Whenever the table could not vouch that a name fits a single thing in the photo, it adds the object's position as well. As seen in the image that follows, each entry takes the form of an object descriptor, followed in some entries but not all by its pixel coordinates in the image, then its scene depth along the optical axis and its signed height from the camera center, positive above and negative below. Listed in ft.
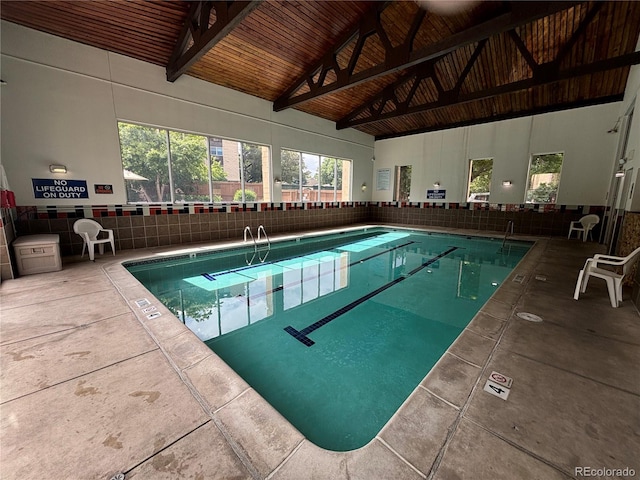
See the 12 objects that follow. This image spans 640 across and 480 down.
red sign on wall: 14.28 +0.64
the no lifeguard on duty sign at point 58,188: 12.76 +0.58
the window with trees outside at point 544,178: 21.97 +2.03
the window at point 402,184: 30.86 +1.98
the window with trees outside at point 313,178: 23.70 +2.32
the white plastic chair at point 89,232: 13.11 -1.70
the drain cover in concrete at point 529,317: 7.30 -3.42
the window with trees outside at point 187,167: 15.51 +2.29
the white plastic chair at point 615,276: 8.00 -2.42
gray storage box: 10.55 -2.35
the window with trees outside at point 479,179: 25.41 +2.16
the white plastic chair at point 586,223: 19.77 -1.79
